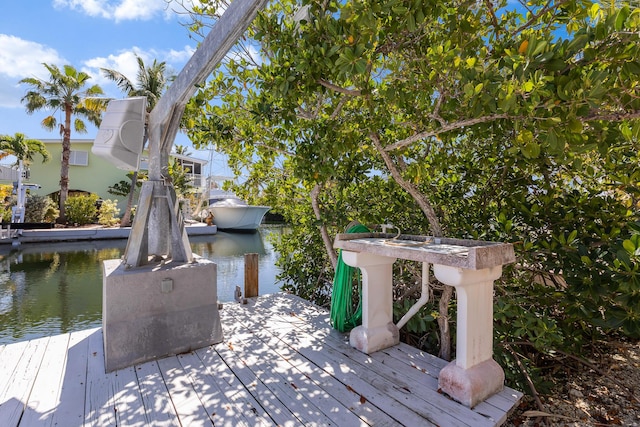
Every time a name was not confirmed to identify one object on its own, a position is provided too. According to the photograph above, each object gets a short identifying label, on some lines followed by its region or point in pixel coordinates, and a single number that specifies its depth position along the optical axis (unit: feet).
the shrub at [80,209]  48.65
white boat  56.13
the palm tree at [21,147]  49.52
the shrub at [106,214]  49.14
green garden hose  9.24
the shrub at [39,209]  45.63
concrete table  5.66
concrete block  6.93
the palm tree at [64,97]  48.44
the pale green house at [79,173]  57.52
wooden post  12.66
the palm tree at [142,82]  52.70
